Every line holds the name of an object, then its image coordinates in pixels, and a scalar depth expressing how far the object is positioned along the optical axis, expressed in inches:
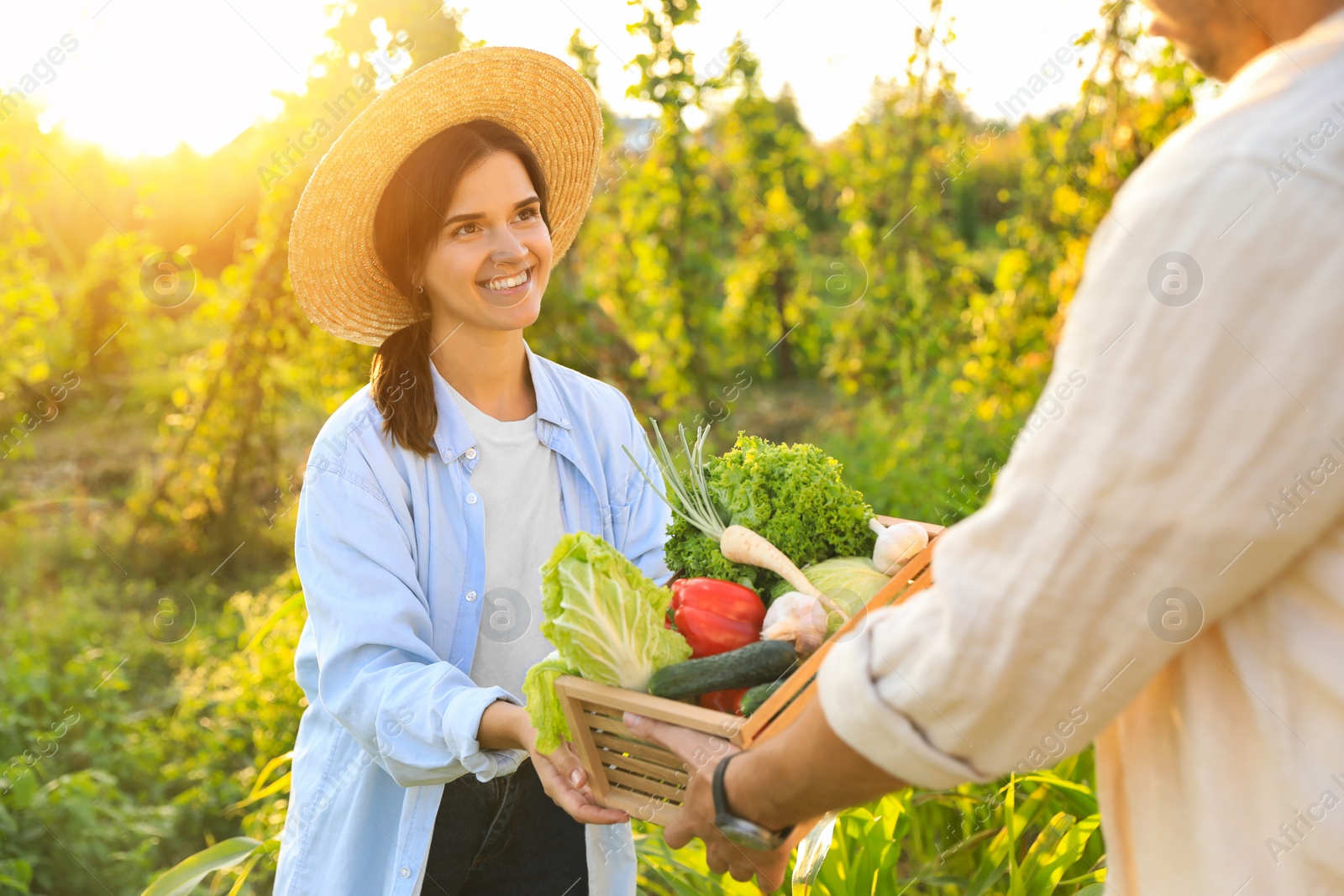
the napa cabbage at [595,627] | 62.6
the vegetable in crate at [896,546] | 69.2
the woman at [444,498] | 75.1
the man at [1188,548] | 31.8
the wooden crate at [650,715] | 54.8
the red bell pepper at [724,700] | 62.5
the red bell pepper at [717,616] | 66.6
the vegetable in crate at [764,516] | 72.8
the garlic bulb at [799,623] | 63.1
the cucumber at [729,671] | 60.0
